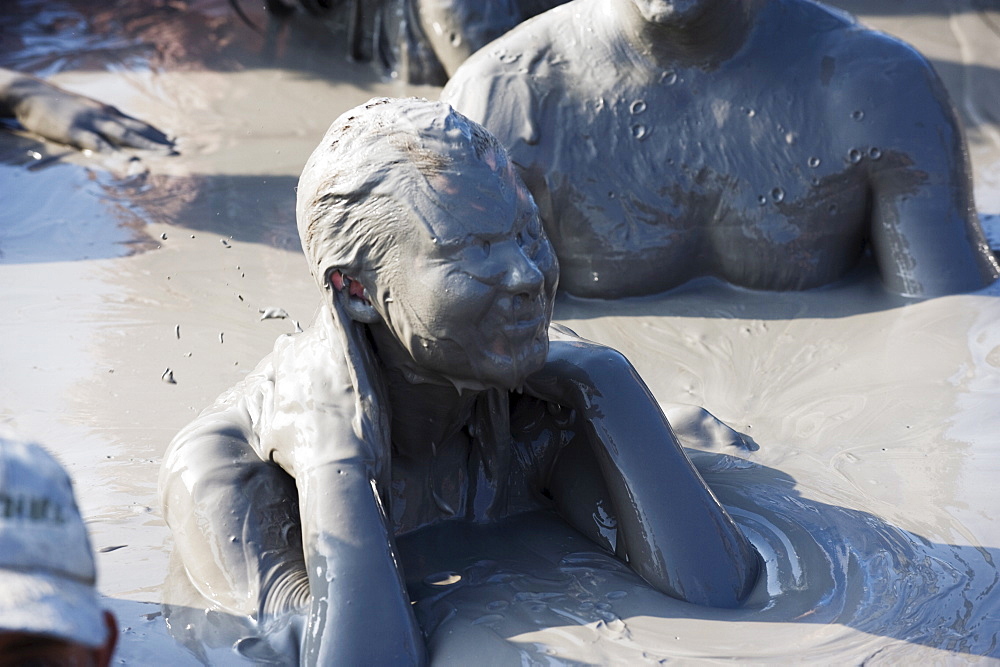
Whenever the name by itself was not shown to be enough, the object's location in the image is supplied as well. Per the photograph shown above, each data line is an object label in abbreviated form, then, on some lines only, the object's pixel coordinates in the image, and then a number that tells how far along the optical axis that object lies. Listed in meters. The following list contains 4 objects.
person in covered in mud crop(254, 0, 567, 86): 10.20
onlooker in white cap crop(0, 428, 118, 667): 2.18
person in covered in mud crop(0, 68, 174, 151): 9.46
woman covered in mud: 3.96
